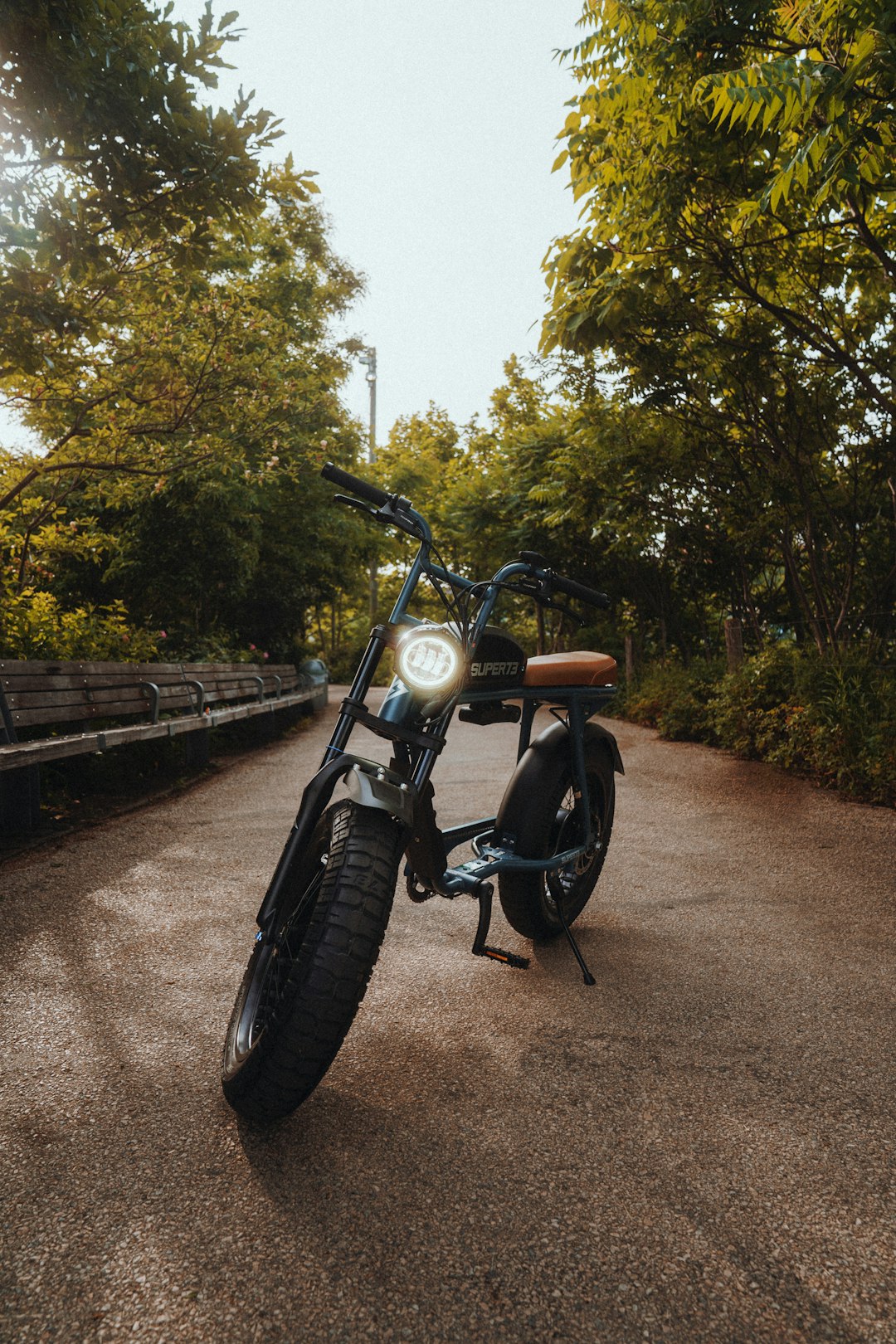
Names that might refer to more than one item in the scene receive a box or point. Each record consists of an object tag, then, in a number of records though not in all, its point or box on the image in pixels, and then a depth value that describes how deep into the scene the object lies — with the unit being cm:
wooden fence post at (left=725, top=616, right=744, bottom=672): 1085
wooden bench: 521
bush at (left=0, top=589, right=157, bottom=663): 652
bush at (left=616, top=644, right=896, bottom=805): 702
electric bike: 213
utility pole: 3928
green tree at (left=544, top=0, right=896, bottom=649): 531
